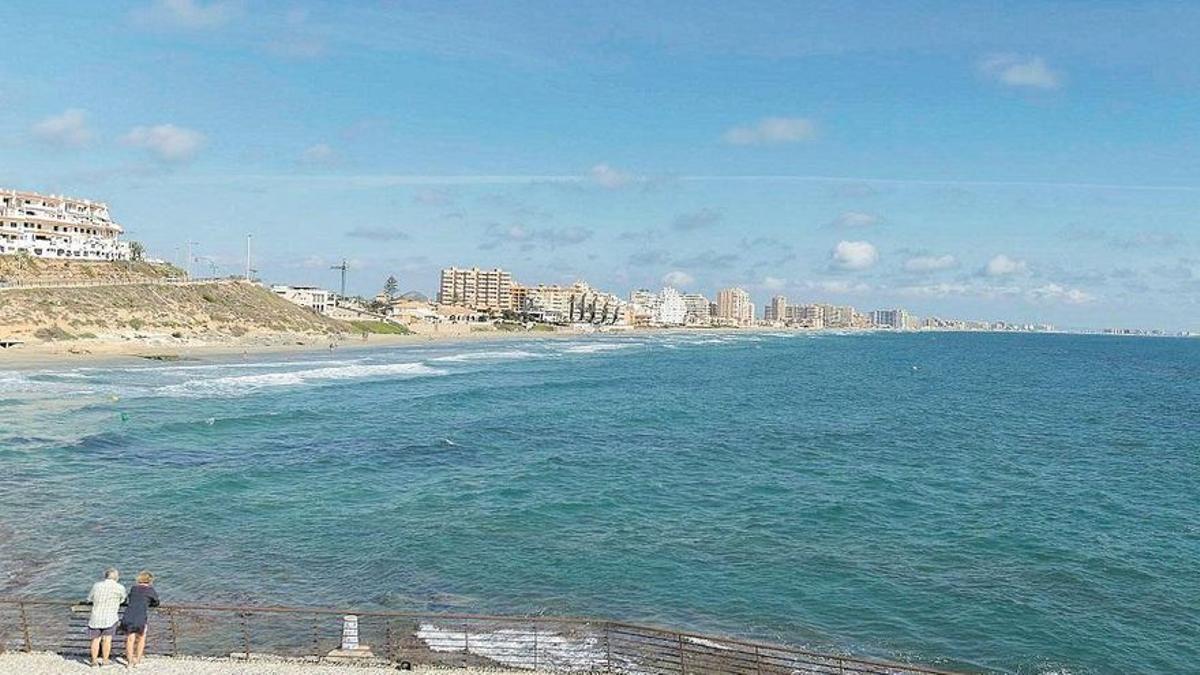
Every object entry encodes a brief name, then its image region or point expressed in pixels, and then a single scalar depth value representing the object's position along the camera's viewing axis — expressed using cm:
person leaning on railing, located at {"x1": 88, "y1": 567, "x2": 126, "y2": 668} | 1340
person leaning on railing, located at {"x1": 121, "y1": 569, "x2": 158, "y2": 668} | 1348
